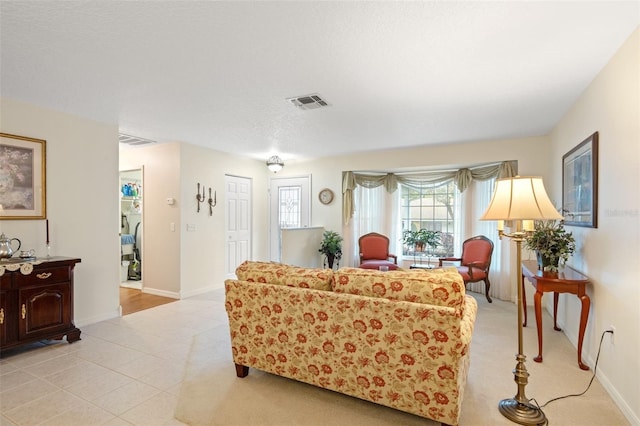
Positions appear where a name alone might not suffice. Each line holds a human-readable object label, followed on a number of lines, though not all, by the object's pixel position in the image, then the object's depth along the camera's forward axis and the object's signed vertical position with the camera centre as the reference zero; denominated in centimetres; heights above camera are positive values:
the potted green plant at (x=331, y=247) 600 -69
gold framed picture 322 +31
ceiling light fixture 541 +73
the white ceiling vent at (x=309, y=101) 317 +105
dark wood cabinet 294 -88
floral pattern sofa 190 -77
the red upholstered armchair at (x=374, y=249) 579 -71
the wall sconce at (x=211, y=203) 557 +9
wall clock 630 +24
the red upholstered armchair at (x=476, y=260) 477 -78
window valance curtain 584 +52
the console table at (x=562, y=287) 273 -66
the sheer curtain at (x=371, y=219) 618 -19
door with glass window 658 +5
